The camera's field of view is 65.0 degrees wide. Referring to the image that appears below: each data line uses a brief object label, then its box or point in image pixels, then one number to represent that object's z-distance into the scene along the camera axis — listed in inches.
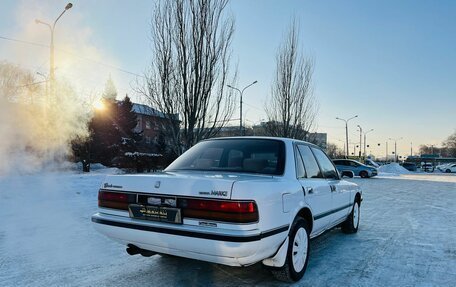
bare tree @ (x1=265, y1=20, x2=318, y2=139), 858.1
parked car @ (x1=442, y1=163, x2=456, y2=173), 1942.1
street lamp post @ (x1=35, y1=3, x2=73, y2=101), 434.5
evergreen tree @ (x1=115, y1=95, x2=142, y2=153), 1357.2
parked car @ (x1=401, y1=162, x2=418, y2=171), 2128.9
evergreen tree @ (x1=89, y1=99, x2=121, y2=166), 1220.4
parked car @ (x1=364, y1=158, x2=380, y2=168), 1843.3
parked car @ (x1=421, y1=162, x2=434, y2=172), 2147.4
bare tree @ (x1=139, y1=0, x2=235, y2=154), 463.2
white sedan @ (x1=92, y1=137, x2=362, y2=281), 118.6
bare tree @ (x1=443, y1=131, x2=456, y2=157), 3681.1
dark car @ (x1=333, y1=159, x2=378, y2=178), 1069.8
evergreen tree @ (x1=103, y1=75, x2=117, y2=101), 1446.9
